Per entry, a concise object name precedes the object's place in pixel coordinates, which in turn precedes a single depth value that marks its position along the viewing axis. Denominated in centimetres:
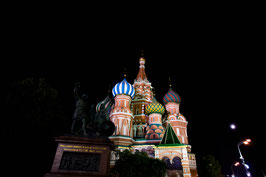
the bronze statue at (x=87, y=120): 1008
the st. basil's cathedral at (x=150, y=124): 1800
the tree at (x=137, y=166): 1291
